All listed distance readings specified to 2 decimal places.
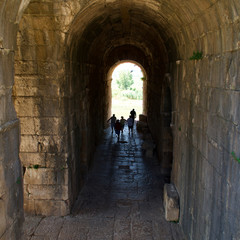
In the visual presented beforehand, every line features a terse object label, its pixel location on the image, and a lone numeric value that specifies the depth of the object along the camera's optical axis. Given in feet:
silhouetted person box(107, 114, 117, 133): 47.00
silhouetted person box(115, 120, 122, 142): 42.98
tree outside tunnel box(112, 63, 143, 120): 87.20
